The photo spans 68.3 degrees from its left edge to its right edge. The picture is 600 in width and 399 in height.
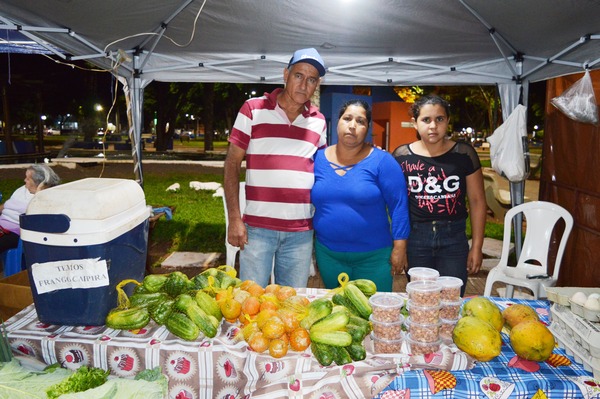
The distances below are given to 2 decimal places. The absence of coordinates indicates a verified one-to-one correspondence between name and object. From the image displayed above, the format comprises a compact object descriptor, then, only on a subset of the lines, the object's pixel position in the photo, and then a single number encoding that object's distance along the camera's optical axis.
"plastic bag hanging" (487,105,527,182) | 4.88
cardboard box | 2.50
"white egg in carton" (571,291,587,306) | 1.79
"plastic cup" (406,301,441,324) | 1.76
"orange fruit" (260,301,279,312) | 1.96
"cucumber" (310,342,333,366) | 1.68
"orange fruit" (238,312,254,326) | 1.94
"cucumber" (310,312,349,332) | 1.74
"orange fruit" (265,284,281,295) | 2.17
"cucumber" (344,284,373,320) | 1.96
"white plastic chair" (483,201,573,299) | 4.00
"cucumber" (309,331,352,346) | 1.69
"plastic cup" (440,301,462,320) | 1.87
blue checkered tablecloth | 1.59
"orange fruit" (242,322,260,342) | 1.84
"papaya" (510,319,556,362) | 1.69
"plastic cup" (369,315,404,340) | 1.78
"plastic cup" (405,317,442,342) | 1.77
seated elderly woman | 4.83
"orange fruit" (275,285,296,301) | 2.14
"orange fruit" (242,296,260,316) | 1.96
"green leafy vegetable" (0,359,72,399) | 1.48
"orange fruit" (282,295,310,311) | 1.98
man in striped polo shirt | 2.73
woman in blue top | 2.58
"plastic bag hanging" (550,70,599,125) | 3.96
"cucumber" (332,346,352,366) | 1.69
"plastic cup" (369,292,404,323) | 1.76
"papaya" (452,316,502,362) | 1.68
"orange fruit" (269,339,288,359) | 1.76
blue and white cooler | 1.85
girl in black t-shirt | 2.89
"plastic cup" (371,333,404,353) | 1.78
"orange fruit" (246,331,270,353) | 1.79
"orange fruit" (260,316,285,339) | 1.78
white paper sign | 1.87
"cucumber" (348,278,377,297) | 2.12
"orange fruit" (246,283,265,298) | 2.13
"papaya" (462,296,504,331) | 1.88
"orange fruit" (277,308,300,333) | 1.83
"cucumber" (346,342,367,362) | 1.73
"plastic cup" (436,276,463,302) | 1.87
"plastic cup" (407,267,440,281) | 1.89
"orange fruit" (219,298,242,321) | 1.98
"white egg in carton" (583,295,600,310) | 1.72
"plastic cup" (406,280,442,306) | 1.75
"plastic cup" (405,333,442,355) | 1.77
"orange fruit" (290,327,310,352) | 1.79
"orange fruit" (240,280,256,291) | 2.22
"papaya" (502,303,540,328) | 1.94
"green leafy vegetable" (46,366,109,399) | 1.52
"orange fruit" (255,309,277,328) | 1.84
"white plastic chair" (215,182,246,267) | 4.98
